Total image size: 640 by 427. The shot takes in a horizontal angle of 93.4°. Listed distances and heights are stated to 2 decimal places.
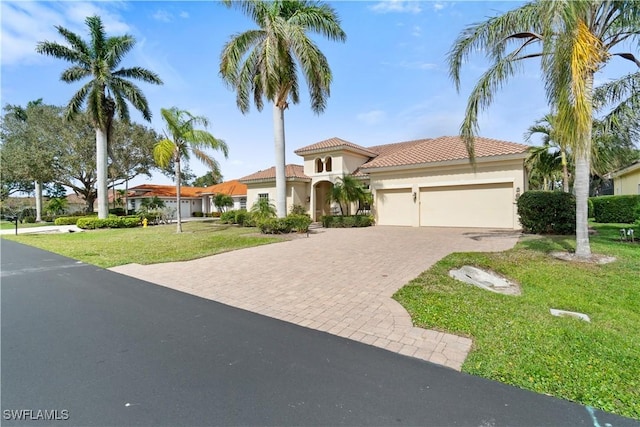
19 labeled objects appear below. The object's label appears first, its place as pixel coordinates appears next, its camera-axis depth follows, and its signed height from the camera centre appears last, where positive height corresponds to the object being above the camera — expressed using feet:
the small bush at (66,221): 84.85 -1.91
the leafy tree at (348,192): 61.72 +3.03
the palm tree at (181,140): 59.11 +14.40
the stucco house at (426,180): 52.47 +5.14
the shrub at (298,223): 51.49 -2.54
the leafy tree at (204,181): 240.22 +23.95
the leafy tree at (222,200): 120.37 +3.92
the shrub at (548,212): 40.29 -1.41
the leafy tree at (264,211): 54.85 -0.36
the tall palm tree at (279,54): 44.34 +23.41
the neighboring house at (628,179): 72.12 +5.47
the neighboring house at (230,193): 125.70 +7.75
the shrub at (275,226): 50.08 -2.88
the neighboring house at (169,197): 142.00 +6.83
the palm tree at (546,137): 66.64 +14.87
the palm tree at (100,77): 69.97 +32.86
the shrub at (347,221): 63.05 -2.98
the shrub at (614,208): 65.00 -1.82
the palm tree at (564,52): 22.99 +13.18
